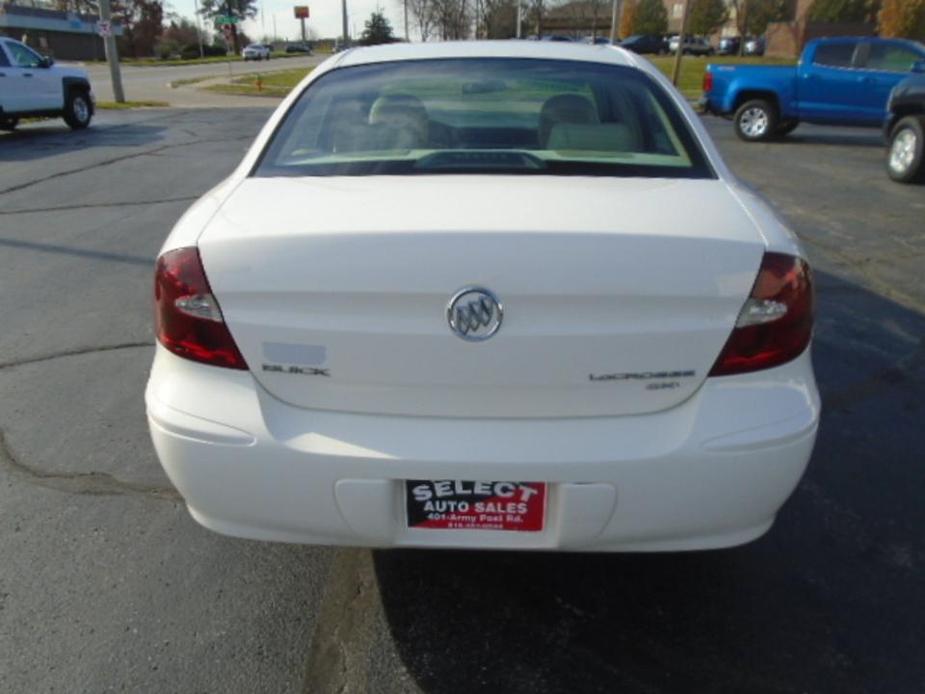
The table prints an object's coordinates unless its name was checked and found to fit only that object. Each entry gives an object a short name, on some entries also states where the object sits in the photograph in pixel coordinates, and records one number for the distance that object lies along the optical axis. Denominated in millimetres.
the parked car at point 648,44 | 53531
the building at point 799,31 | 50312
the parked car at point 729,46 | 55719
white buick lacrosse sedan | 1782
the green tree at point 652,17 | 62656
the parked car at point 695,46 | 54000
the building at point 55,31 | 60250
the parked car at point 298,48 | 81469
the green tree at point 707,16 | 53781
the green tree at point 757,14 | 51938
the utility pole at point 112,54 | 20109
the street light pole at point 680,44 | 20153
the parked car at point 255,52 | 63375
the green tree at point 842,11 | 48781
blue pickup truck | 12781
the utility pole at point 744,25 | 51531
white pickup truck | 14414
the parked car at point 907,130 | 9172
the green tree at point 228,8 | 84438
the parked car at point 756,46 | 54219
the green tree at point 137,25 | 66938
